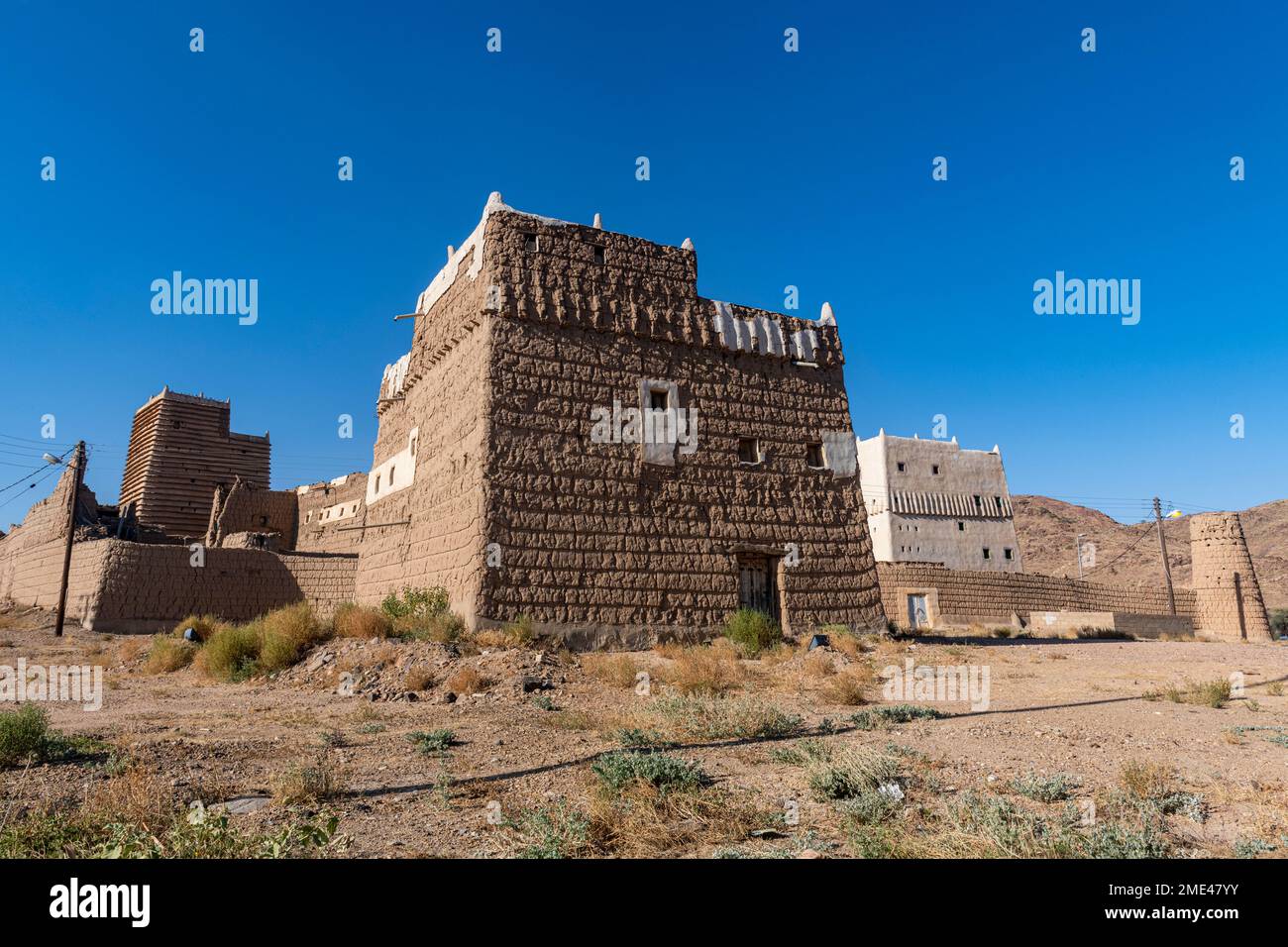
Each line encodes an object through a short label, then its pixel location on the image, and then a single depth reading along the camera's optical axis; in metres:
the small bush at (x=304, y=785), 5.22
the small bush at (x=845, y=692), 10.15
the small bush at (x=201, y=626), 17.81
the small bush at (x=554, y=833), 3.92
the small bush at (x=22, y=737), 6.44
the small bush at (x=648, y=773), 5.33
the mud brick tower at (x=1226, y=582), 31.81
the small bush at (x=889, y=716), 8.23
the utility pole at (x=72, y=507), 20.73
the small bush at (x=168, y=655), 15.20
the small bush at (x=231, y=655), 13.81
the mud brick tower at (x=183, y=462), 37.34
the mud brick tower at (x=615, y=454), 14.45
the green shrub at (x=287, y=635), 13.82
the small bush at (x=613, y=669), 11.63
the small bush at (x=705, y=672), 10.90
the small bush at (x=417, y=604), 14.61
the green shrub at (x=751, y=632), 14.57
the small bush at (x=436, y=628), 13.08
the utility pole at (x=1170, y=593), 34.78
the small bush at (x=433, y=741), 7.28
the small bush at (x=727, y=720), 7.78
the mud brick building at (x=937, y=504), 39.53
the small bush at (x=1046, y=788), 5.09
